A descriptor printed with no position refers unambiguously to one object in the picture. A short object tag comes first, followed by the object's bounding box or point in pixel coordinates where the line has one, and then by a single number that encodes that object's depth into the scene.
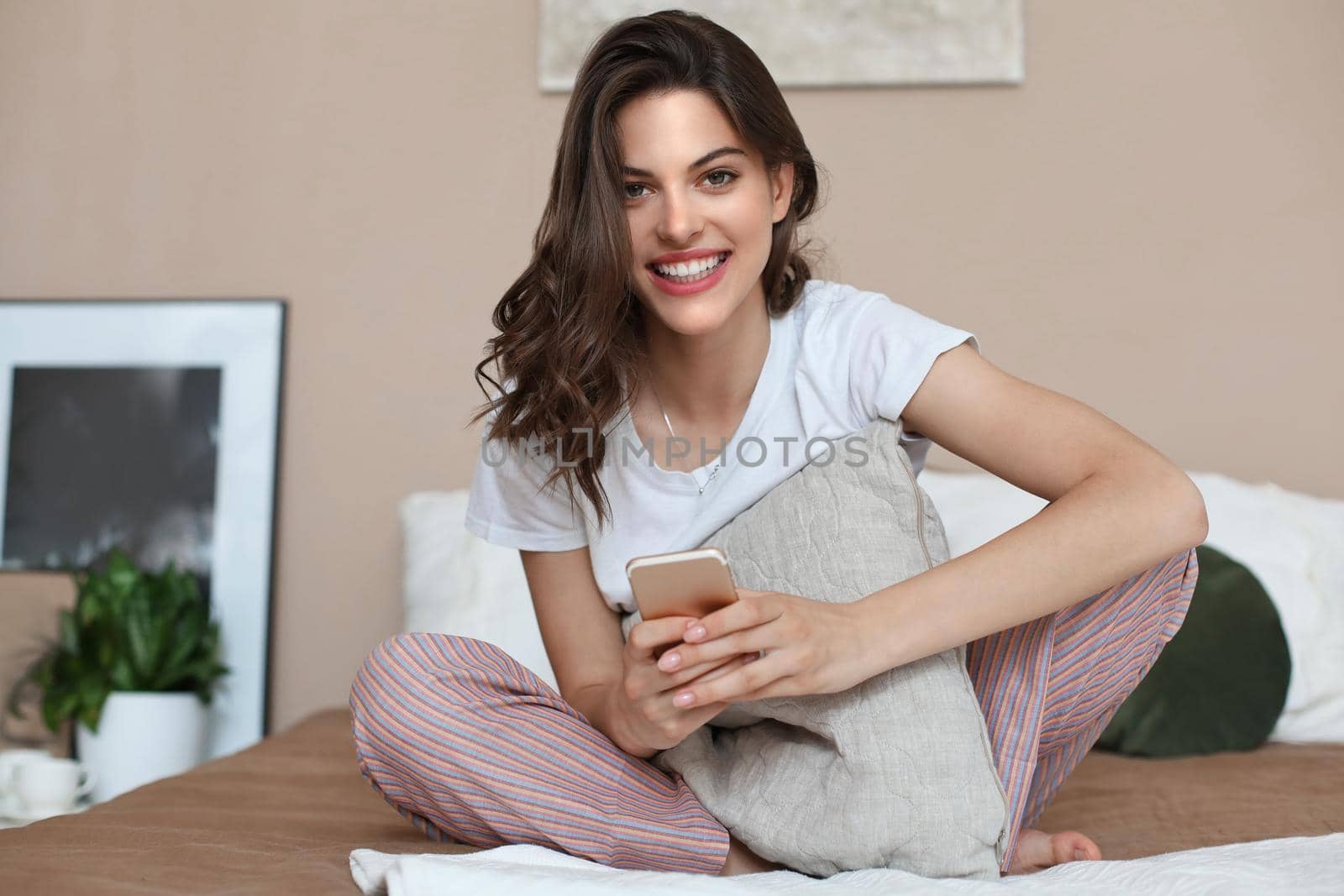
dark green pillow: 1.74
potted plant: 2.11
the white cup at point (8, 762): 1.87
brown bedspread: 0.99
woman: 1.05
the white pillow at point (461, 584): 1.97
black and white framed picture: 2.42
